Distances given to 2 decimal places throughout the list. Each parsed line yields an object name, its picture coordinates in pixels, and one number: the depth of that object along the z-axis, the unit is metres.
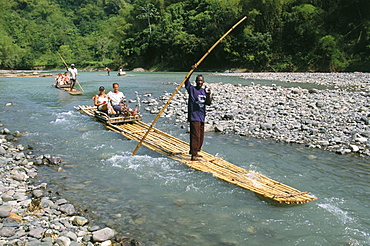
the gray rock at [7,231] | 4.33
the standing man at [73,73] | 21.61
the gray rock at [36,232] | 4.39
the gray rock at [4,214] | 4.79
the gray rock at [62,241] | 4.28
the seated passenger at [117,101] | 11.93
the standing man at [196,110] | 7.16
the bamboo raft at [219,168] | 5.71
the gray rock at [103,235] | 4.53
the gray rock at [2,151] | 8.29
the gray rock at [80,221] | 4.97
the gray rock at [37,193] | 5.92
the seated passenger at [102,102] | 12.32
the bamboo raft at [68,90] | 21.90
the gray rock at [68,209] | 5.31
